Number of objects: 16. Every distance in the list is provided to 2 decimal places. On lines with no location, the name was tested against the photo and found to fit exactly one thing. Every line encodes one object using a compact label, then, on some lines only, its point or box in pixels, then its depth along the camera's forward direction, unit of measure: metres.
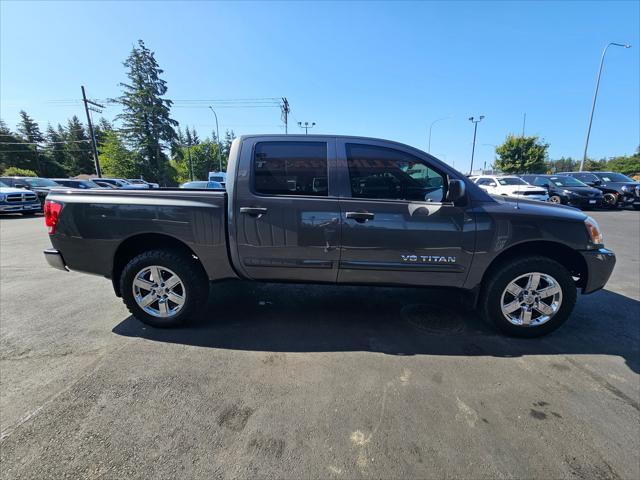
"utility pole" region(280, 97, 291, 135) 25.45
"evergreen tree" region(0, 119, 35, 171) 54.22
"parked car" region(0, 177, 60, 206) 15.38
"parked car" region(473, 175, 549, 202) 13.90
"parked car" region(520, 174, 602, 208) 14.81
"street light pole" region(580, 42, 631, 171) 20.31
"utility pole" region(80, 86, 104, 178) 27.00
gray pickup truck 2.85
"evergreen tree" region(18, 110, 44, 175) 64.88
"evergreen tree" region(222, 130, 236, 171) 92.34
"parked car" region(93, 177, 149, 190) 23.43
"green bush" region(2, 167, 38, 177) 44.16
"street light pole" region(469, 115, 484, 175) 36.38
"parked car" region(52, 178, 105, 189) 16.95
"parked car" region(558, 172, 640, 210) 15.44
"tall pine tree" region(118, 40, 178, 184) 40.66
